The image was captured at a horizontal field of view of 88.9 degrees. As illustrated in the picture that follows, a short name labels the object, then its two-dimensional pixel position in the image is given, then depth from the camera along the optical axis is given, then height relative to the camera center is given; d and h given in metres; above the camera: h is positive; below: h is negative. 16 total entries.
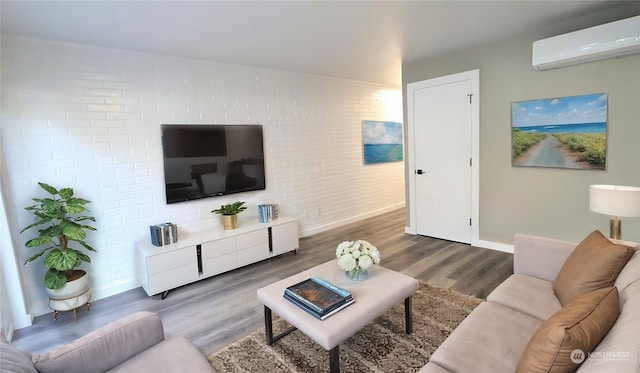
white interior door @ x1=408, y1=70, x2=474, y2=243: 4.03 -0.14
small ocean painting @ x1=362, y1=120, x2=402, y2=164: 5.73 +0.16
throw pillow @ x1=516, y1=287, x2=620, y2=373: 1.02 -0.64
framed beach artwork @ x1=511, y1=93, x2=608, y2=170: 3.06 +0.09
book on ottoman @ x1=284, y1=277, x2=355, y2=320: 1.81 -0.85
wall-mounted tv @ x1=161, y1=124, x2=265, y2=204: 3.49 -0.02
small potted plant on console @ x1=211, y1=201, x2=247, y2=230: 3.70 -0.64
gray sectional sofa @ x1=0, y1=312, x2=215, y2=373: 1.40 -0.87
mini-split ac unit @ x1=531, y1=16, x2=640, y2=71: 2.64 +0.82
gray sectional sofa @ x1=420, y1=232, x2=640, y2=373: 1.02 -0.71
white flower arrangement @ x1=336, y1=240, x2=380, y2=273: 2.14 -0.70
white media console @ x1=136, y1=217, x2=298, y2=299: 3.03 -0.98
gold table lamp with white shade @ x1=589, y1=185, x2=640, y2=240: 2.15 -0.44
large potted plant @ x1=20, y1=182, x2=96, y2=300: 2.60 -0.60
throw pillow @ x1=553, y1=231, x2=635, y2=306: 1.64 -0.67
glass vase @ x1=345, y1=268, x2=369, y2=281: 2.20 -0.84
